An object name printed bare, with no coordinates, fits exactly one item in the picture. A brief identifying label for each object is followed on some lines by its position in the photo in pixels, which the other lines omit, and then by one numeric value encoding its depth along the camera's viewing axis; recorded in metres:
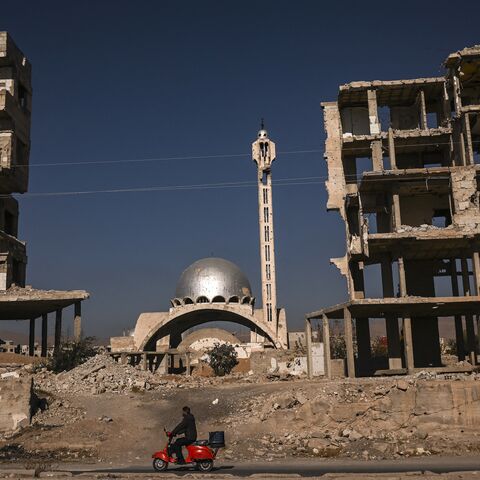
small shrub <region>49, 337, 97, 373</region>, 31.98
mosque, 57.69
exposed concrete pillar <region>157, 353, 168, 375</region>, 47.66
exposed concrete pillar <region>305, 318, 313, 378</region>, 33.47
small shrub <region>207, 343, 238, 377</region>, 46.22
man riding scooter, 15.04
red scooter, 14.84
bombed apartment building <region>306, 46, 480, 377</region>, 31.84
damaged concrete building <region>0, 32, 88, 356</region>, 38.81
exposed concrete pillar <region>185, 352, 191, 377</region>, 44.05
